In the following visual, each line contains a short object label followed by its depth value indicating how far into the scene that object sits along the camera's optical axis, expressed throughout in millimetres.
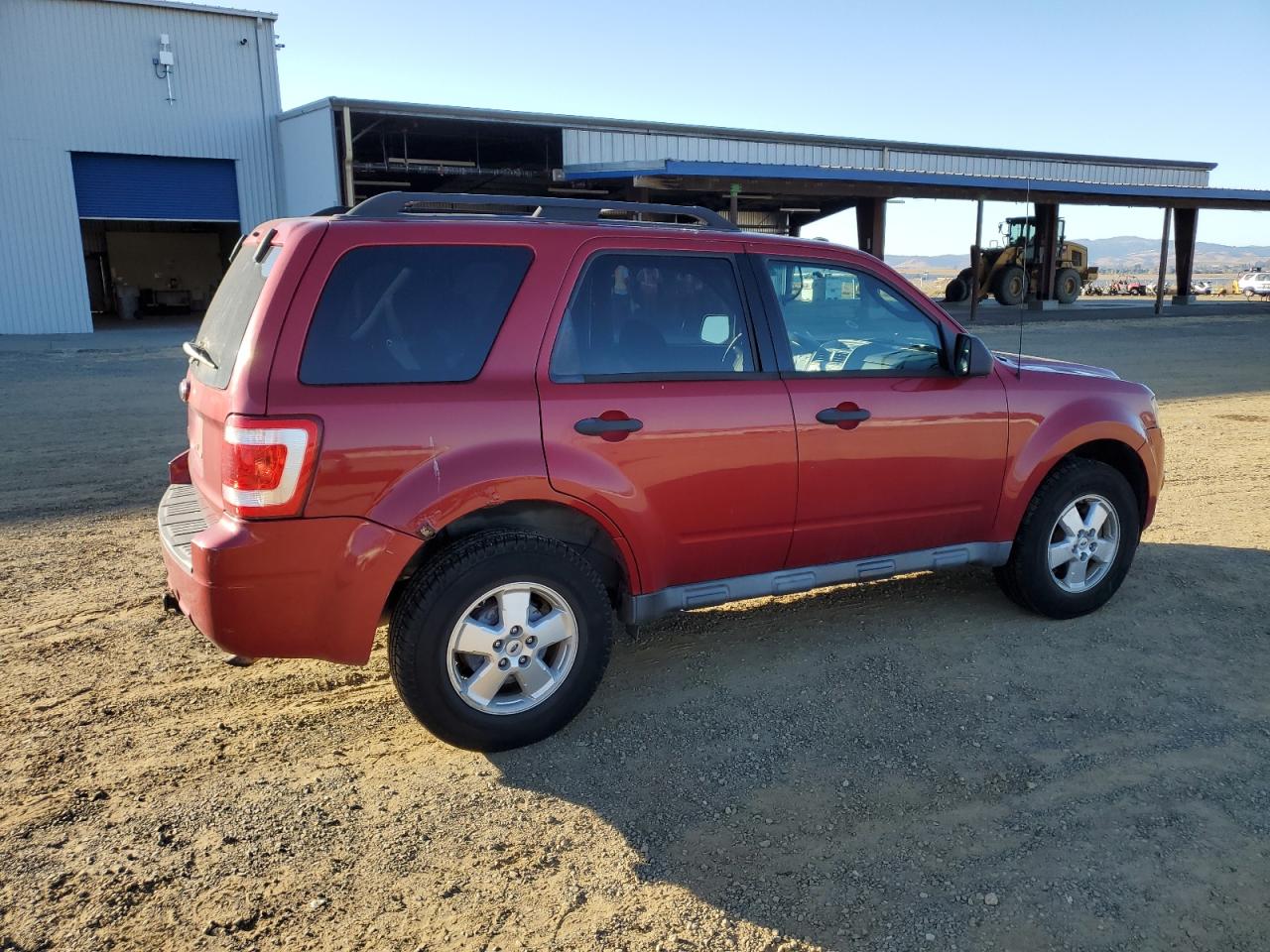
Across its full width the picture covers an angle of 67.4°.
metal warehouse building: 22594
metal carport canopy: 21109
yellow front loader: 30938
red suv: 3215
